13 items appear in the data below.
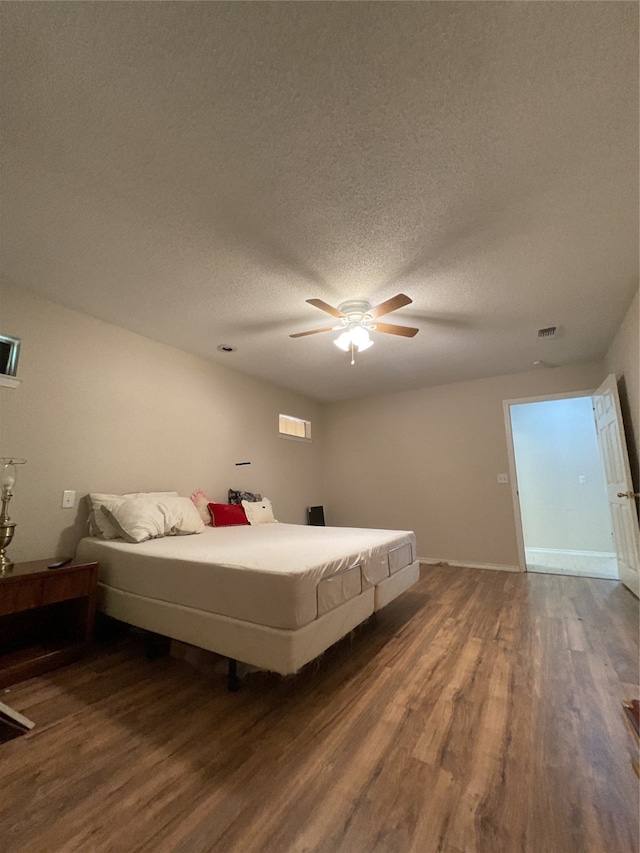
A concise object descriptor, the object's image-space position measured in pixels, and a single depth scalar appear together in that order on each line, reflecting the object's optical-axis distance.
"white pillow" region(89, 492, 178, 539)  2.52
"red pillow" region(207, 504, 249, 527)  3.36
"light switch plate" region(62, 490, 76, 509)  2.55
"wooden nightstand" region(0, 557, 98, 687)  1.84
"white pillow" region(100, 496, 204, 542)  2.44
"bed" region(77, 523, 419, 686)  1.55
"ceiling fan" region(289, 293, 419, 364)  2.51
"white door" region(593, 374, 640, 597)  2.95
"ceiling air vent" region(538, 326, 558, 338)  3.09
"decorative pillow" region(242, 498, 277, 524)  3.66
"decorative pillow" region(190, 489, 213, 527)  3.39
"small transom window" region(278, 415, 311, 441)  4.91
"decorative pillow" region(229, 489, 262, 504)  3.80
